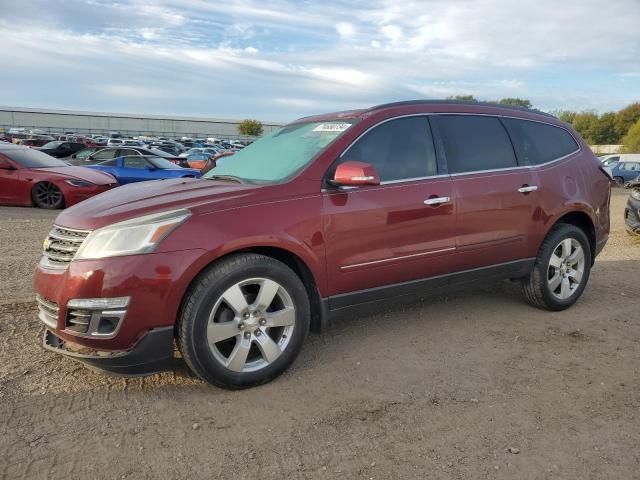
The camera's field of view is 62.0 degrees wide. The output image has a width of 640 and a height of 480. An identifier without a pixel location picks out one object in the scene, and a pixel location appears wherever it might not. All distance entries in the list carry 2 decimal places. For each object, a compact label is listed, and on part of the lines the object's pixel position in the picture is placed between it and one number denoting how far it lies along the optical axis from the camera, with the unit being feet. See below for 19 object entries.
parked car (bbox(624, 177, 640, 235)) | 29.32
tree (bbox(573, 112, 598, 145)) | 288.92
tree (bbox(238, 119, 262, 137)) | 299.38
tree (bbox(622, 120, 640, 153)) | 170.40
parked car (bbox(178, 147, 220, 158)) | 102.58
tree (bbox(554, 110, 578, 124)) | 285.99
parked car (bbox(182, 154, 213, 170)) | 59.37
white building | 277.03
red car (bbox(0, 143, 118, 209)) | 35.27
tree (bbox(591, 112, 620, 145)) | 286.66
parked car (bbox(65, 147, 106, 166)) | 78.67
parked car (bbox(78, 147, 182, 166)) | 57.00
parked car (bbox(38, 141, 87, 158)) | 97.78
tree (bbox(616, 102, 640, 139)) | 280.10
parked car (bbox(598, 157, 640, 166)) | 88.12
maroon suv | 9.86
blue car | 45.37
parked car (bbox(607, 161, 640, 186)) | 84.17
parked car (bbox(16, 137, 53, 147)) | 118.18
